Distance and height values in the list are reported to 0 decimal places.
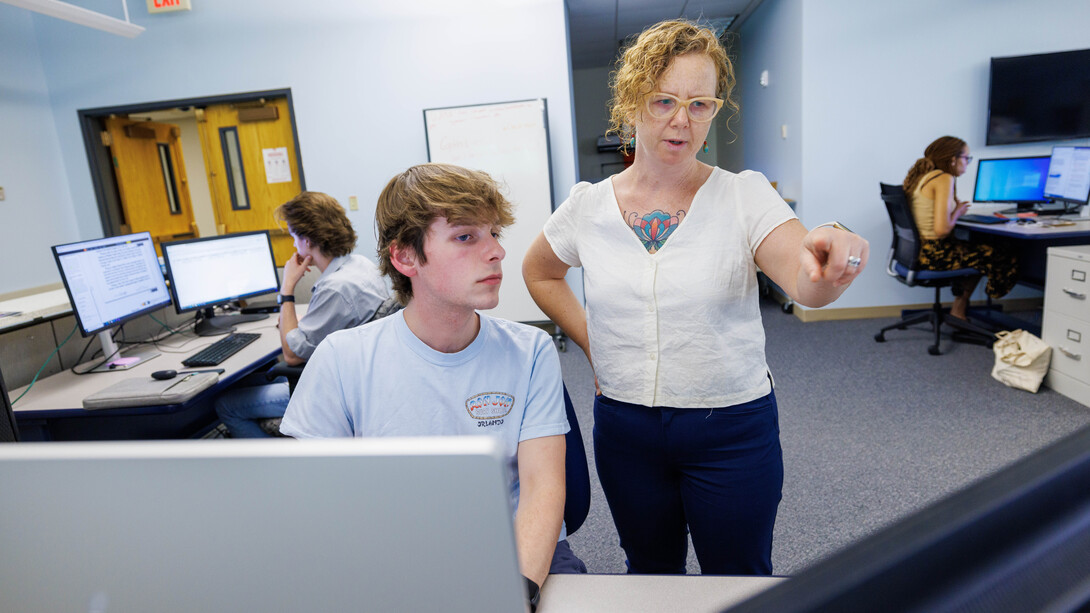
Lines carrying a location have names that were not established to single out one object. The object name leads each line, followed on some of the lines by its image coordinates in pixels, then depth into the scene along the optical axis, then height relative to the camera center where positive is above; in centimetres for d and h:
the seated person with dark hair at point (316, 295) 211 -35
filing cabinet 264 -81
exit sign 432 +143
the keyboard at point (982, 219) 355 -43
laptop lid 35 -20
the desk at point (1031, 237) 310 -59
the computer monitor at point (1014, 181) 376 -24
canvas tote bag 285 -103
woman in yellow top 351 -41
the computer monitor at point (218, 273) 249 -30
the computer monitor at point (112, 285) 197 -25
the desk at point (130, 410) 173 -55
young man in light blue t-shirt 101 -29
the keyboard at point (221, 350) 204 -52
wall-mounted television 389 +28
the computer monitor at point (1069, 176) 340 -21
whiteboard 426 +25
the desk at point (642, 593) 72 -51
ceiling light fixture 304 +107
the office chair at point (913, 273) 351 -73
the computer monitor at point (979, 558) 20 -14
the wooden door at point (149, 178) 495 +28
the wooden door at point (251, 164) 459 +29
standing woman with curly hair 107 -25
